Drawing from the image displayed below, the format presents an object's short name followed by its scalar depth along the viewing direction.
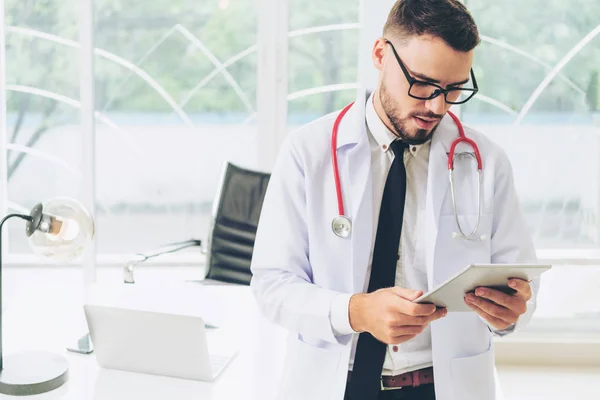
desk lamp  1.57
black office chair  2.64
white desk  1.55
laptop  1.51
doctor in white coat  1.29
